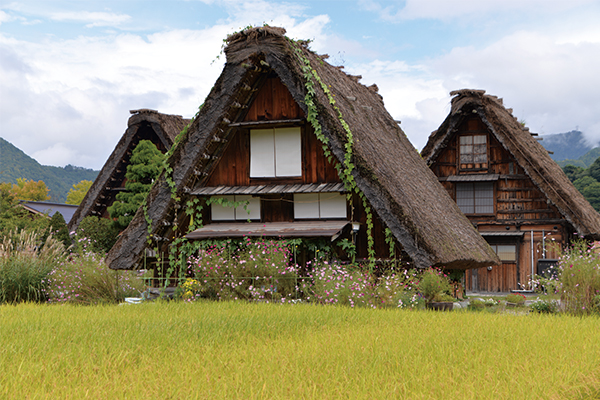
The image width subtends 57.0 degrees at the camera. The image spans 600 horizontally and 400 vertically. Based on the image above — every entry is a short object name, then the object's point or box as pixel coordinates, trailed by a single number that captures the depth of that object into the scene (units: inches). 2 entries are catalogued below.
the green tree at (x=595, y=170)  1769.2
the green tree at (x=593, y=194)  1600.6
